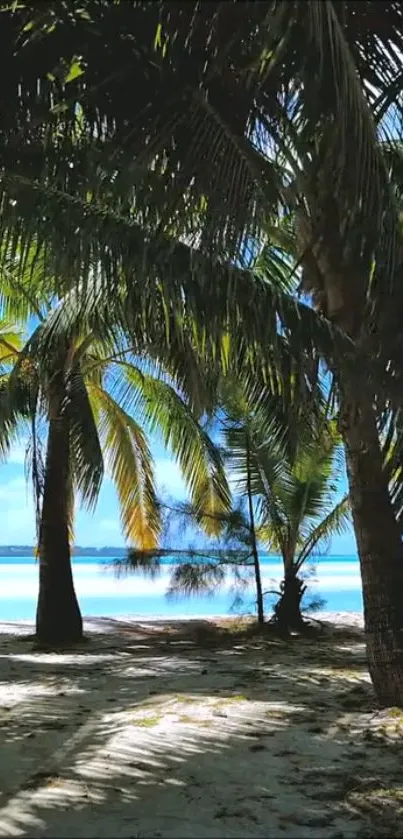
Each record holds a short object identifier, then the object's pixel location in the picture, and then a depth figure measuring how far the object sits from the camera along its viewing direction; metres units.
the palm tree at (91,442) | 9.61
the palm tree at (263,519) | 10.82
